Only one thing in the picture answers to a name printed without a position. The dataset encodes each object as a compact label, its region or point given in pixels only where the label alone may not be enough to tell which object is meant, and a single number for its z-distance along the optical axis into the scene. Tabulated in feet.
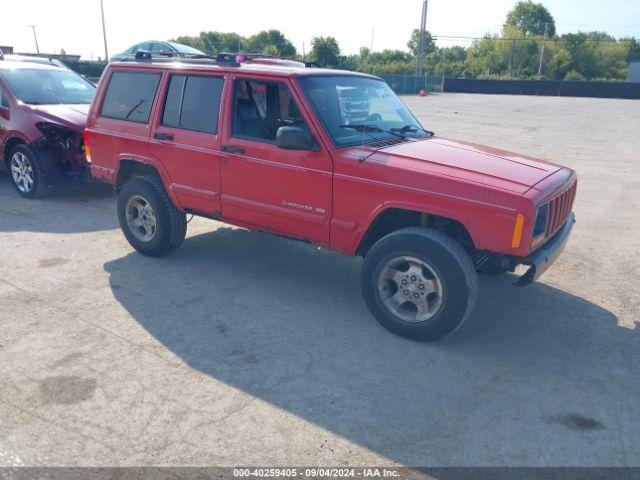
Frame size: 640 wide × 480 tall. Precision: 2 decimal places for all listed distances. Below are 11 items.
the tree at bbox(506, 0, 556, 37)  351.67
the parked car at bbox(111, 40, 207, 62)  61.58
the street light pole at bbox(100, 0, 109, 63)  156.00
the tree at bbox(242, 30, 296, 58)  234.79
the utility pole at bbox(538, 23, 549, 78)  235.85
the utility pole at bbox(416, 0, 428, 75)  162.93
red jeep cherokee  13.37
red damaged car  26.13
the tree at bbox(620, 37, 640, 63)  272.72
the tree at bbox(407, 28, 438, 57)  288.71
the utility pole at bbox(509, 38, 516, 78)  243.40
